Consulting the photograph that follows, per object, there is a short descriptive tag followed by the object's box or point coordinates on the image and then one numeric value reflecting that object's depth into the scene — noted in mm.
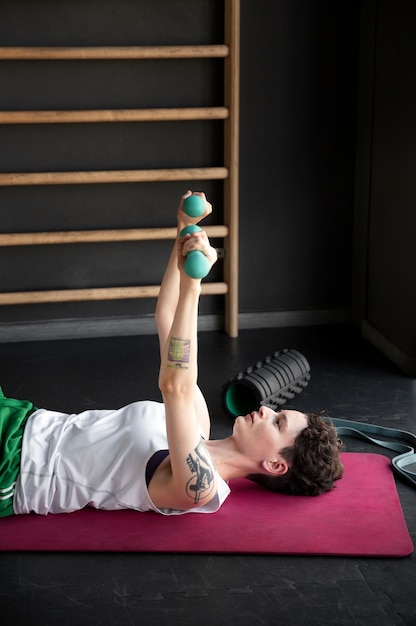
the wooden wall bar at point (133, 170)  4215
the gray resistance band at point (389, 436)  3154
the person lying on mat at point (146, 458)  2502
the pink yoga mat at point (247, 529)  2541
